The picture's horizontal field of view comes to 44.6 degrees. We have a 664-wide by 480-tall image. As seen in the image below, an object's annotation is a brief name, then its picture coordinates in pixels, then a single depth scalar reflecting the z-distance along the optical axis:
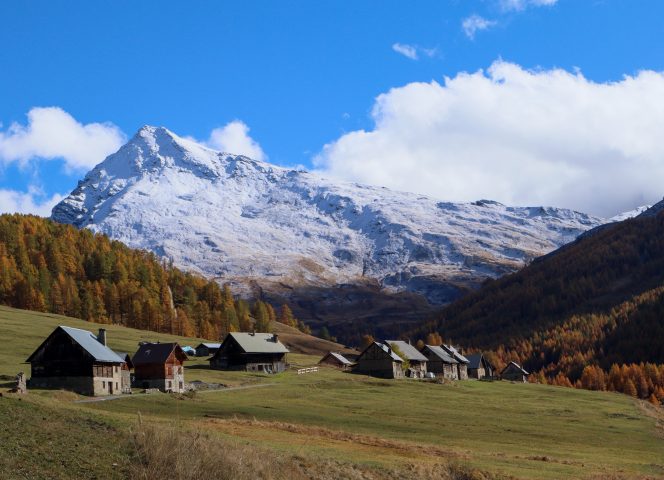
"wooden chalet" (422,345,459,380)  168.38
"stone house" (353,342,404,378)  145.62
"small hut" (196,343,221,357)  164.00
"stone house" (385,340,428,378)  154.25
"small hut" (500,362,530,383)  194.88
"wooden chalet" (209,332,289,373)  139.25
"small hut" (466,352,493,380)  192.62
